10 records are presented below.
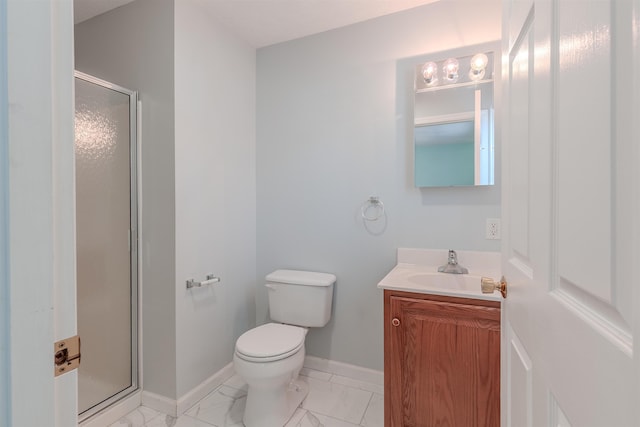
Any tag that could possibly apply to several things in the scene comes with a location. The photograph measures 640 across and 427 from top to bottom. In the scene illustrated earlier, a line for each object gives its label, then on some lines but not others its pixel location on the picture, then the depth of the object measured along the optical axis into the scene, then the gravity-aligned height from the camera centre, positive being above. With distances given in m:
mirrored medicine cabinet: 1.71 +0.53
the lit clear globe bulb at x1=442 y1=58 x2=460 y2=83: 1.76 +0.84
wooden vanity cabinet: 1.32 -0.69
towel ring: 1.99 +0.02
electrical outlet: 1.72 -0.10
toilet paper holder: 1.79 -0.42
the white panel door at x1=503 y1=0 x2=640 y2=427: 0.33 +0.00
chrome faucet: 1.71 -0.32
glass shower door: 1.58 -0.16
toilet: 1.54 -0.72
